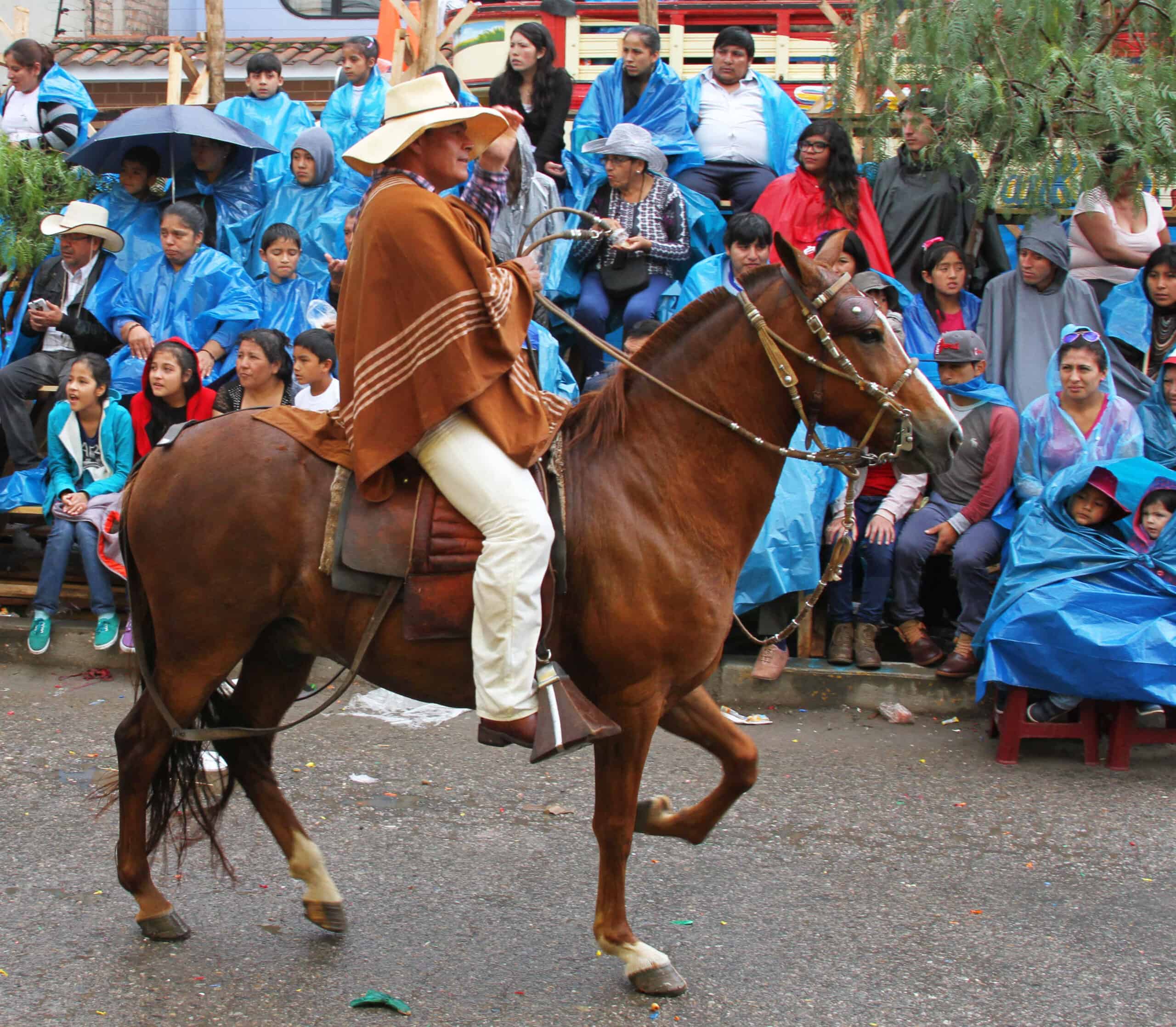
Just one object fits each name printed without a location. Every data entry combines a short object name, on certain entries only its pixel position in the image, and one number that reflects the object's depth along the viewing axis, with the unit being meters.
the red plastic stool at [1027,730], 5.75
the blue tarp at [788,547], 6.52
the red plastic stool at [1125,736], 5.69
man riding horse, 3.40
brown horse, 3.65
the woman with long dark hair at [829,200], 8.04
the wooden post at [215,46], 11.66
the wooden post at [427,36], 9.74
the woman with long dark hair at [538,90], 9.21
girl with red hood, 7.15
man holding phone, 8.38
